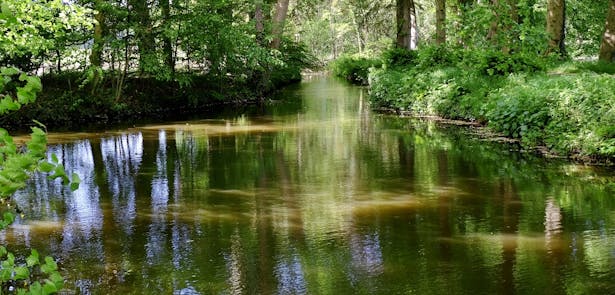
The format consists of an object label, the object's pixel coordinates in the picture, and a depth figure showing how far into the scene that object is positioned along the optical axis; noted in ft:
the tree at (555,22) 67.26
